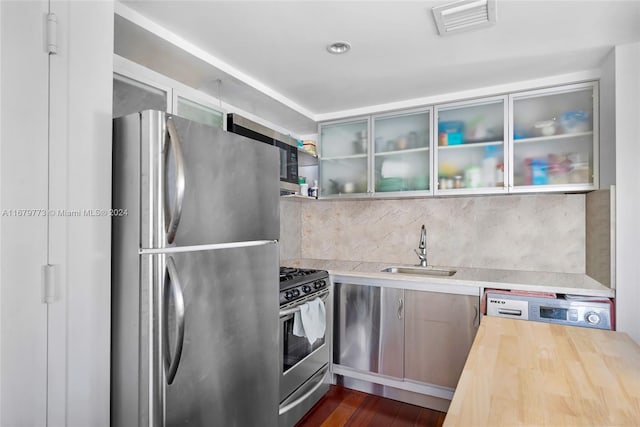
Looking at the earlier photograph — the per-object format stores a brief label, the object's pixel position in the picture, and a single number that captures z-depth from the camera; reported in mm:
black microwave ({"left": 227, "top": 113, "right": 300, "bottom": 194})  2208
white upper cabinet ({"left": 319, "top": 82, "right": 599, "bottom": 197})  2293
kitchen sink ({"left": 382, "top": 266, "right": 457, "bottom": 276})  2801
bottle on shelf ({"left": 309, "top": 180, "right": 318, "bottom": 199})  3100
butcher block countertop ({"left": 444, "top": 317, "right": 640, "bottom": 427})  785
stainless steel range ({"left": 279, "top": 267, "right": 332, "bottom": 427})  2033
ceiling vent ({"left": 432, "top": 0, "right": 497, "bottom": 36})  1543
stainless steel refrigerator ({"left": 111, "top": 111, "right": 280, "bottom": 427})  1225
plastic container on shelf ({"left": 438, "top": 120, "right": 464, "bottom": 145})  2629
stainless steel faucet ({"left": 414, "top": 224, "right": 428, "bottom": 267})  2936
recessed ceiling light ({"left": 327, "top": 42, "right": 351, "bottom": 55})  1899
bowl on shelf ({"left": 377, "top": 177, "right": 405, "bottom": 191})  2820
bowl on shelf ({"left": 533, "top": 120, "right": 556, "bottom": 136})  2348
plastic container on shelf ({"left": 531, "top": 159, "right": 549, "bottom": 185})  2344
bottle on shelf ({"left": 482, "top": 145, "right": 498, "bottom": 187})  2496
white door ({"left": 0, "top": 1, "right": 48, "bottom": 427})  980
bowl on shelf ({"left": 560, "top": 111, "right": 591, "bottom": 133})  2267
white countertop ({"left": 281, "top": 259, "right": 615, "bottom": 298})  2070
